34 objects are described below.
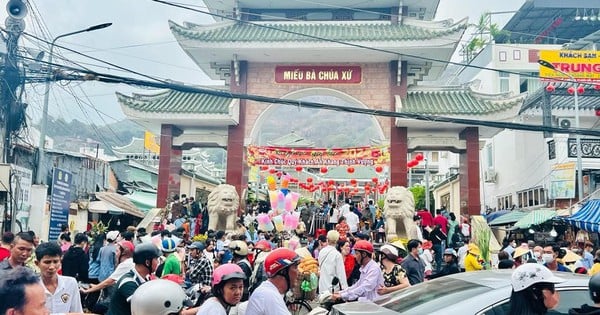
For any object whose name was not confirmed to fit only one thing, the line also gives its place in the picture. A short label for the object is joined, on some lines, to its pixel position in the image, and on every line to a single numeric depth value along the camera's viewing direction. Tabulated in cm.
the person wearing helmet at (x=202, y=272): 735
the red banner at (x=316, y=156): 1883
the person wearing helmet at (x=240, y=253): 713
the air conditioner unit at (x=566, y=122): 2212
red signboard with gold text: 1862
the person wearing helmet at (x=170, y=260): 736
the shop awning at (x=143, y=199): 2289
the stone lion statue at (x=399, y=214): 1502
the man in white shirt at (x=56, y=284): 423
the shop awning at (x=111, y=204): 1912
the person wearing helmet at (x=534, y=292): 322
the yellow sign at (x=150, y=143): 4118
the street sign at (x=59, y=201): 1094
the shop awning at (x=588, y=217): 1327
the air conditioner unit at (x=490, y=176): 2892
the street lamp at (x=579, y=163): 1692
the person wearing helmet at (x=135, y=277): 375
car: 373
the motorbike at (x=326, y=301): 639
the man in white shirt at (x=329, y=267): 796
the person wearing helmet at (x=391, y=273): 614
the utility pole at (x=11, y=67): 1045
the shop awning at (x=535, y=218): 1706
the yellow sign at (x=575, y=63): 2297
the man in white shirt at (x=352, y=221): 1605
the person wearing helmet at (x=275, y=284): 360
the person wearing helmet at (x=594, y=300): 309
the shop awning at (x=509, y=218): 2068
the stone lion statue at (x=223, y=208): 1606
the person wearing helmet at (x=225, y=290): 354
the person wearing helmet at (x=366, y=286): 614
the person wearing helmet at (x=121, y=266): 589
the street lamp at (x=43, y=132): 1312
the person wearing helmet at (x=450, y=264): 816
